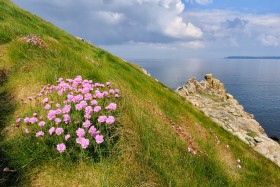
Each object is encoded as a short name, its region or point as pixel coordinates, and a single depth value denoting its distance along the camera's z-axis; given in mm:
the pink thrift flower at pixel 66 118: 4334
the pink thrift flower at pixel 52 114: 4357
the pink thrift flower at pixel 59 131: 4129
